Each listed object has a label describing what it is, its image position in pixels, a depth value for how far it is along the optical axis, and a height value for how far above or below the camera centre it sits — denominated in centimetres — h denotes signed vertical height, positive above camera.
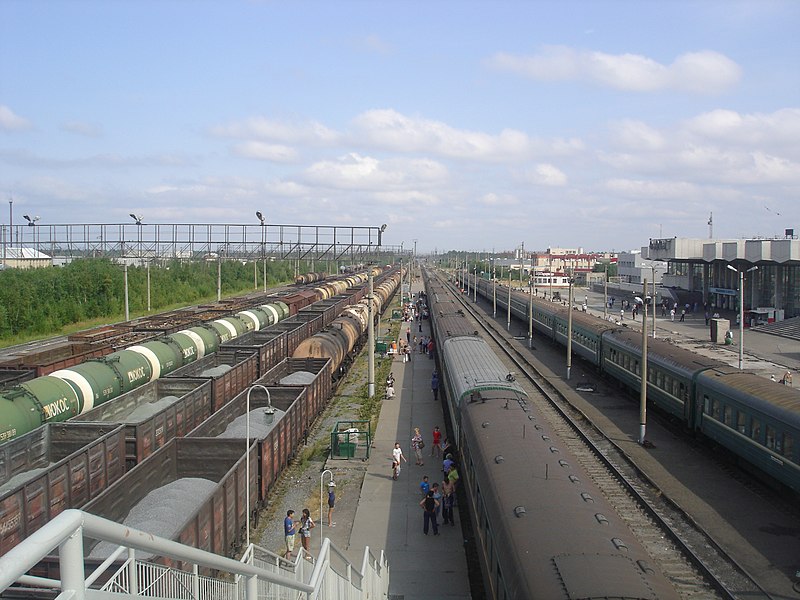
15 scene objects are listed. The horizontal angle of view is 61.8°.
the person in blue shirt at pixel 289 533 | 1530 -610
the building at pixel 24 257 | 10650 +90
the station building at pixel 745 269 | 6028 +57
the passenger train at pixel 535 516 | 784 -354
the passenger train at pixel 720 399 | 1717 -403
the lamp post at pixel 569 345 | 3694 -409
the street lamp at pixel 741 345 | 3633 -386
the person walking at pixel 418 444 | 2167 -570
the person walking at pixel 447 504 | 1680 -588
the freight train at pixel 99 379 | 1805 -379
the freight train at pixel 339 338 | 3209 -371
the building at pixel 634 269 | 10201 +71
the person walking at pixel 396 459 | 2030 -579
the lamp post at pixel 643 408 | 2355 -474
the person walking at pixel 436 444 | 2209 -580
